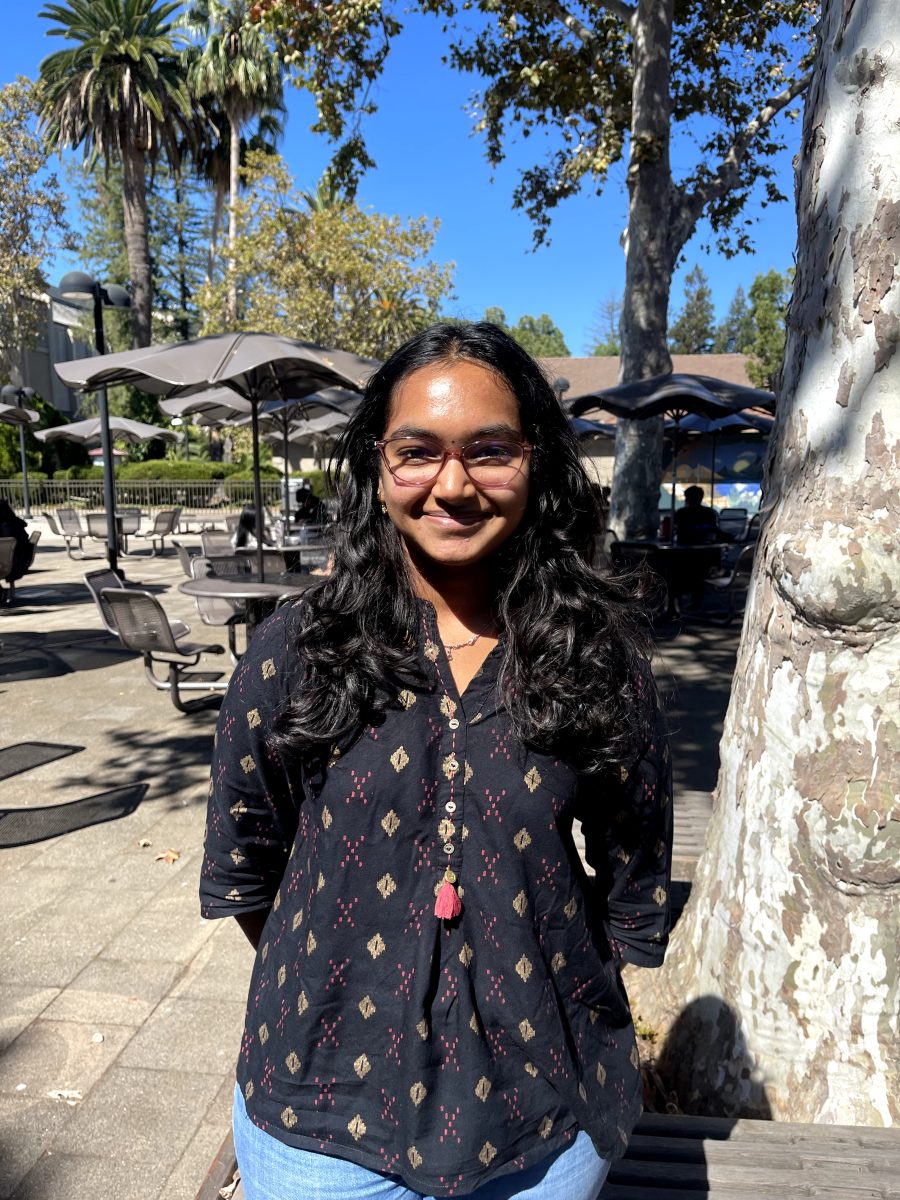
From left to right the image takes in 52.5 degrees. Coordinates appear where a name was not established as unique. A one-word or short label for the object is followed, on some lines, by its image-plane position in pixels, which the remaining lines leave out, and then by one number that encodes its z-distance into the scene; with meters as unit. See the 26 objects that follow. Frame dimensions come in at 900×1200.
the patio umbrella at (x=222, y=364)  6.16
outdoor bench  1.69
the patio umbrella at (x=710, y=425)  14.58
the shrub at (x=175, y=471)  30.62
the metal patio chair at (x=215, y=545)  12.14
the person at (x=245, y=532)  13.00
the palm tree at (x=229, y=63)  30.03
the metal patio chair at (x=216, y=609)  7.43
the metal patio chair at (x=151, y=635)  5.80
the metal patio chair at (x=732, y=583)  9.15
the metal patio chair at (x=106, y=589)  6.10
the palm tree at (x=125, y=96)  28.47
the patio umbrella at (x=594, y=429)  15.20
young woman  1.17
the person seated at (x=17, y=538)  10.12
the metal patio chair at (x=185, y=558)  10.16
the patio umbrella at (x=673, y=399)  9.05
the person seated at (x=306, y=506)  14.44
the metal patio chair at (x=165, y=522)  17.89
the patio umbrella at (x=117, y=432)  18.11
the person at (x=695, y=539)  10.10
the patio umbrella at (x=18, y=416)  12.63
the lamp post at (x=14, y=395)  19.21
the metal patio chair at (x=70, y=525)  16.39
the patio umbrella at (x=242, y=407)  10.66
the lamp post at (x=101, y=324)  10.57
